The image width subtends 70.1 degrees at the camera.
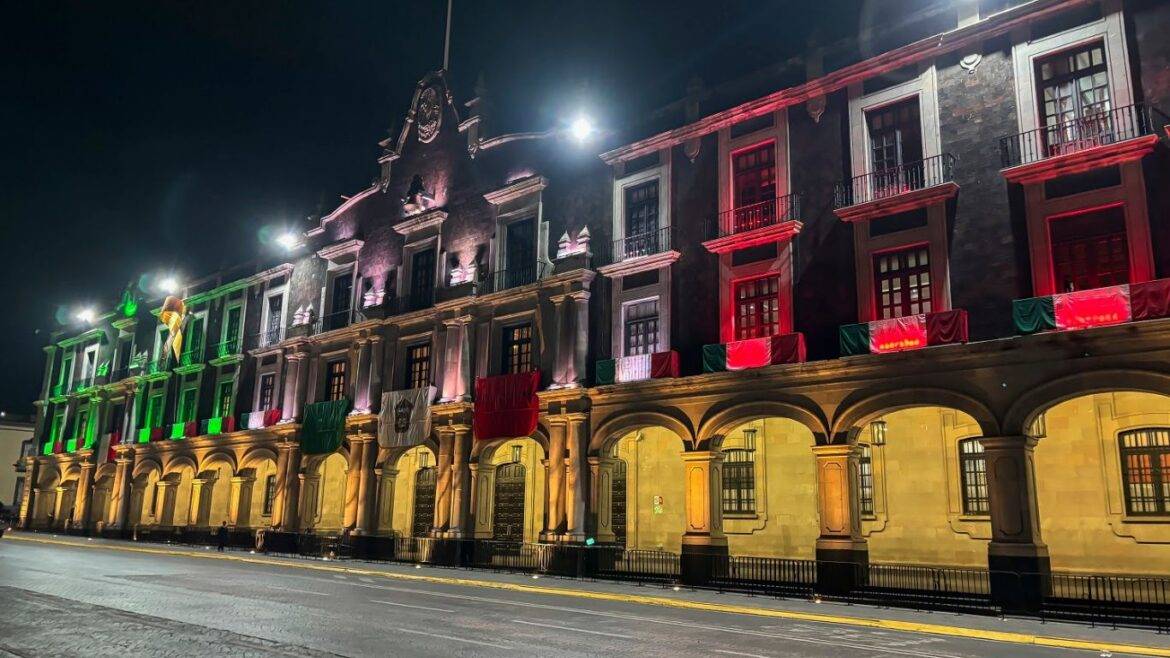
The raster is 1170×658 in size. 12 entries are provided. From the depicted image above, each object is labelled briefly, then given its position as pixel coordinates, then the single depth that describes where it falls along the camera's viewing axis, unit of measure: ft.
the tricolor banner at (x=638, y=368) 85.97
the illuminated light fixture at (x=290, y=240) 143.74
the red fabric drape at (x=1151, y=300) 58.44
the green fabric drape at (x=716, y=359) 81.92
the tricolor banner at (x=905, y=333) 67.72
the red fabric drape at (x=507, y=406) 98.73
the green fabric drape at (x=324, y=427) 122.01
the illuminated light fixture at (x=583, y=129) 102.06
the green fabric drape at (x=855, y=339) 72.79
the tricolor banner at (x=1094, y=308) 58.85
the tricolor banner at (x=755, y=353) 77.10
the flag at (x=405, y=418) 110.52
